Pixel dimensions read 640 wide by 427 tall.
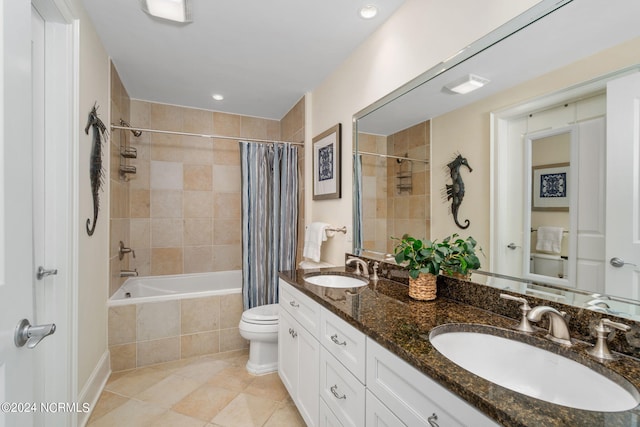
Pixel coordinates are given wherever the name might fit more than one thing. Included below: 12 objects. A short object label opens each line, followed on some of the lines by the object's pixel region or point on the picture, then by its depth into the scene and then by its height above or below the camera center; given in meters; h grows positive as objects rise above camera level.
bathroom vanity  0.62 -0.44
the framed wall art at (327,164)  2.34 +0.40
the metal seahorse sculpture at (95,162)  1.81 +0.31
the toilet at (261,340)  2.29 -1.00
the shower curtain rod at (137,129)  2.39 +0.69
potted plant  1.30 -0.23
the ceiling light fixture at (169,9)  1.64 +1.15
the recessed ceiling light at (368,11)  1.68 +1.16
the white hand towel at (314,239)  2.42 -0.23
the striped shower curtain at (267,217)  2.75 -0.05
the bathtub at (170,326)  2.35 -0.97
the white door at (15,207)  0.65 +0.01
